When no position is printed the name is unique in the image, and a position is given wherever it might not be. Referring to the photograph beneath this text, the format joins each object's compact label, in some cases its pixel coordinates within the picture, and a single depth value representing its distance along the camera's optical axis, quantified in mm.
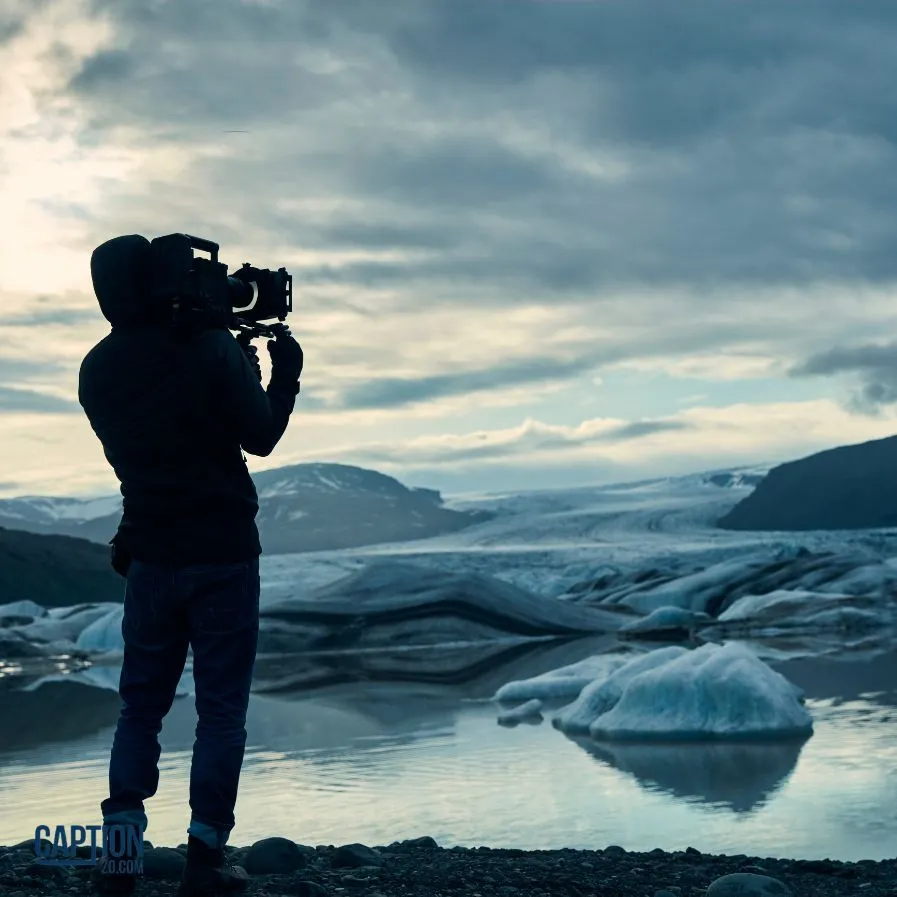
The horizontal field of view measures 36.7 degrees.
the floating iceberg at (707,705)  7723
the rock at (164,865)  3686
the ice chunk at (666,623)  17016
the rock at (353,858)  3977
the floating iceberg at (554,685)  10234
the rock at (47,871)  3558
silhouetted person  3252
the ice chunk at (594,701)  8375
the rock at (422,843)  4450
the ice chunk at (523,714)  8953
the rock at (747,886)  3510
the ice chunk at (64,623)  18578
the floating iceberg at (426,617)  17828
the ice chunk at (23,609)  21625
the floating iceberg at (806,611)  17750
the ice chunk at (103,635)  17312
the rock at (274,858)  3850
